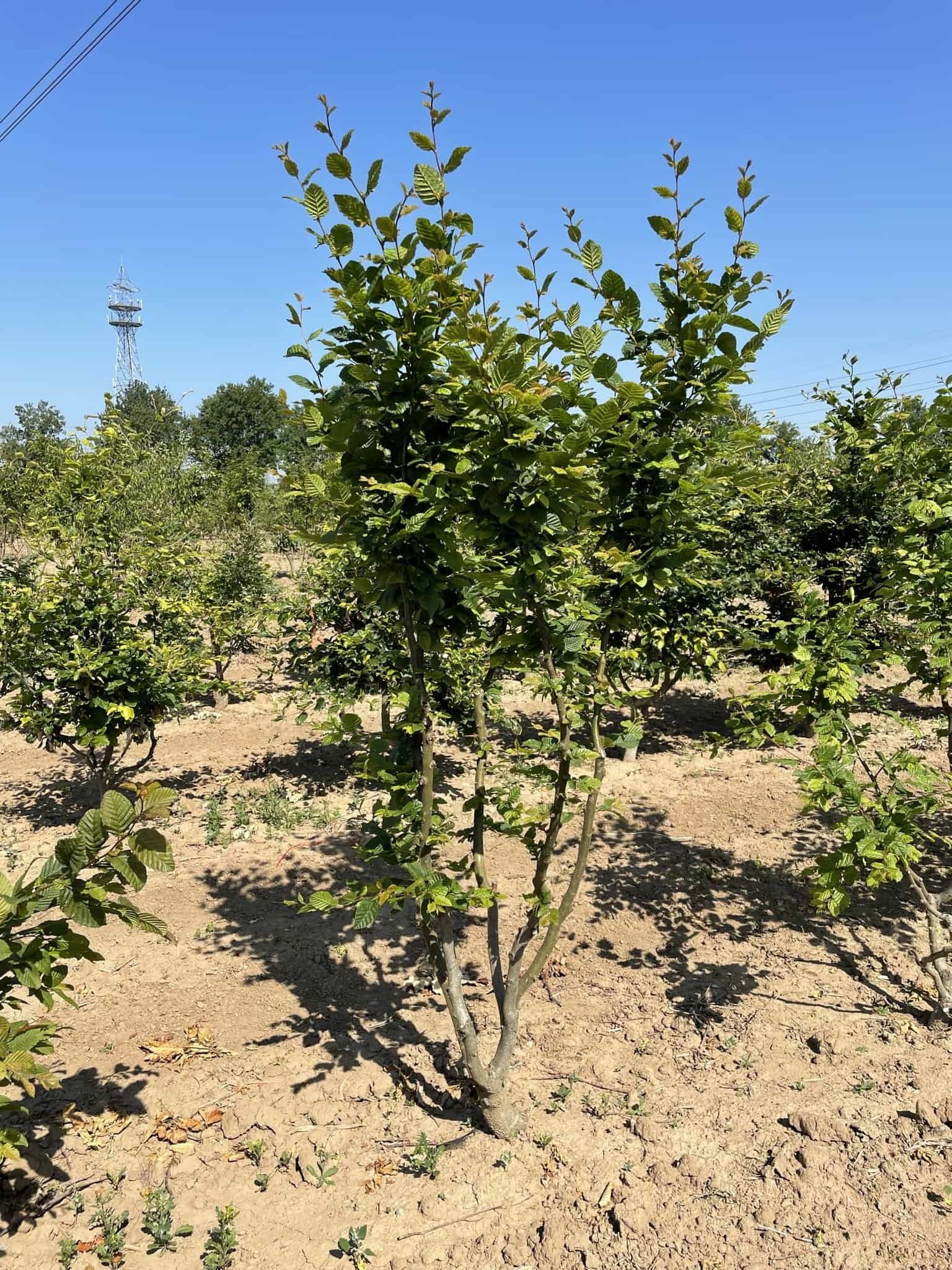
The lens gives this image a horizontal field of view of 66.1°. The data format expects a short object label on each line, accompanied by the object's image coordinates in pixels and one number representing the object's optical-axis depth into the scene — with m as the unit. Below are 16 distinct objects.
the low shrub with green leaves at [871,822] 3.52
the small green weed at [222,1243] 2.85
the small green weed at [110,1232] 2.86
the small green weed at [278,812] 7.18
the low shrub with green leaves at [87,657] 5.95
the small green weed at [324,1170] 3.25
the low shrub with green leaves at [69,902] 1.97
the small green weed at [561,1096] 3.63
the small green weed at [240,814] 7.20
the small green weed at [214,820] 6.88
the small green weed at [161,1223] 2.93
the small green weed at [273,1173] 3.23
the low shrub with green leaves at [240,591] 10.99
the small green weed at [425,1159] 3.28
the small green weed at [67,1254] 2.84
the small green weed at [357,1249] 2.87
